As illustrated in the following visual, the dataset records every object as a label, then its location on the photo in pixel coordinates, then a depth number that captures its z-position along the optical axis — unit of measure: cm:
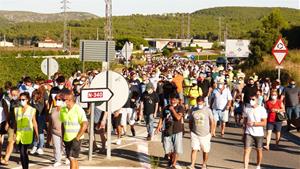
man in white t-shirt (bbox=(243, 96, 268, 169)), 1263
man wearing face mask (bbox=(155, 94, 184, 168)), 1282
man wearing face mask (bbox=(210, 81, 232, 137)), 1816
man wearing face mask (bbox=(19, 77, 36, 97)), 1653
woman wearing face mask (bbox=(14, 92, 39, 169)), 1202
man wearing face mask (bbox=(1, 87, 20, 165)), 1278
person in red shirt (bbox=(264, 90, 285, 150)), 1612
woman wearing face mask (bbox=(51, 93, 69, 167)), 1287
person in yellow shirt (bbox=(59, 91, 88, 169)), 1088
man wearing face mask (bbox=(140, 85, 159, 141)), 1709
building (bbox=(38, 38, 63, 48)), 13850
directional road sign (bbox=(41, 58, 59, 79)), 2205
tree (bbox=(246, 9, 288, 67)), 5375
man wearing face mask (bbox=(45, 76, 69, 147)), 1434
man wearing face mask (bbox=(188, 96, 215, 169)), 1259
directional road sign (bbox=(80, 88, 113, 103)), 1271
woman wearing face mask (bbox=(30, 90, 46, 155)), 1462
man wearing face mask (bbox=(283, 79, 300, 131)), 1862
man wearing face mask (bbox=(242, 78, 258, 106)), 1900
